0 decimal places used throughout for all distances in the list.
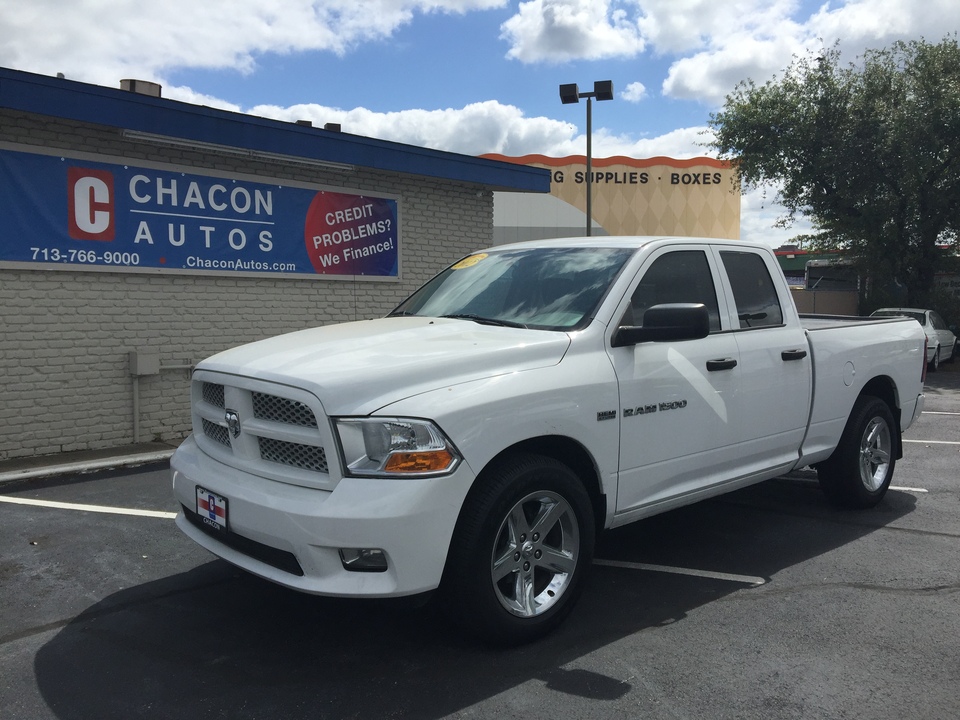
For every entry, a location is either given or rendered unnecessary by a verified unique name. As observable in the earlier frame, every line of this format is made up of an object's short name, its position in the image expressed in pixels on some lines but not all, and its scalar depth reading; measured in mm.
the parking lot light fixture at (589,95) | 17422
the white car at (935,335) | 19016
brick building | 8102
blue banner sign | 8156
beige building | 29484
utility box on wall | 8805
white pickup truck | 3363
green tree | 21469
